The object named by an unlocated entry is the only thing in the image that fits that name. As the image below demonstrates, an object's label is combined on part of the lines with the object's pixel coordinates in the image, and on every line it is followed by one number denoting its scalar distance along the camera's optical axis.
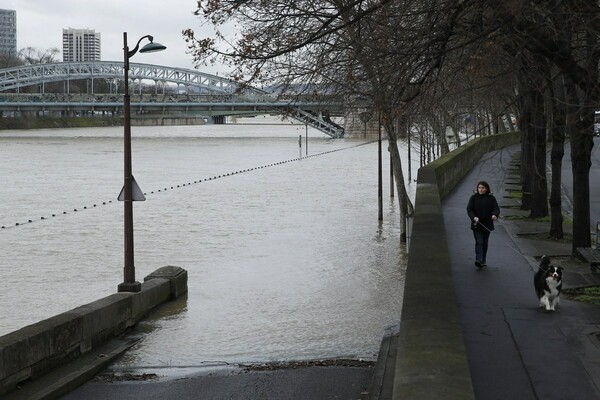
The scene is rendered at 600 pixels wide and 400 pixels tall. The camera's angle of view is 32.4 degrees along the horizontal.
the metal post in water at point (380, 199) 35.56
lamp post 18.33
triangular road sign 18.70
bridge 120.31
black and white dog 12.34
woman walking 15.84
